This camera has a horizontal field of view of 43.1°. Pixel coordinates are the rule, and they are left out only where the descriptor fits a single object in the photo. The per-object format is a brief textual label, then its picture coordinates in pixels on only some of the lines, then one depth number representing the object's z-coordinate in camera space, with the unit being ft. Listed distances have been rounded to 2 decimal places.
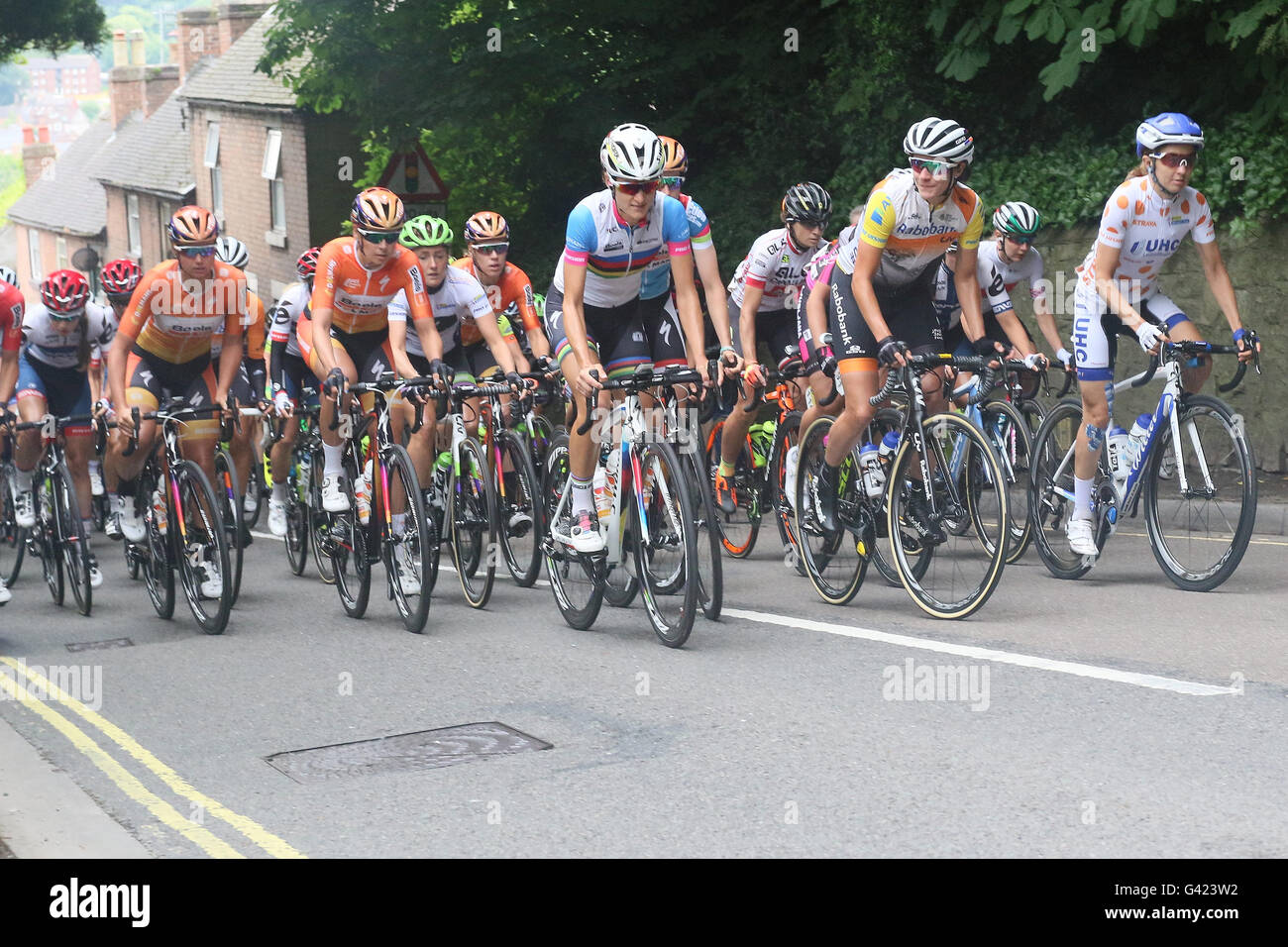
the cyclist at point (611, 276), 24.45
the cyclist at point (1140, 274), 26.08
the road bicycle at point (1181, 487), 26.02
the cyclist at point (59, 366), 33.78
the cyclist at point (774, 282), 31.94
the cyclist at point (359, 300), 28.94
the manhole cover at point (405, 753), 19.06
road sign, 53.78
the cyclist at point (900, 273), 25.30
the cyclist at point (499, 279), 34.71
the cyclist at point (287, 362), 36.99
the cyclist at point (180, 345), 29.71
